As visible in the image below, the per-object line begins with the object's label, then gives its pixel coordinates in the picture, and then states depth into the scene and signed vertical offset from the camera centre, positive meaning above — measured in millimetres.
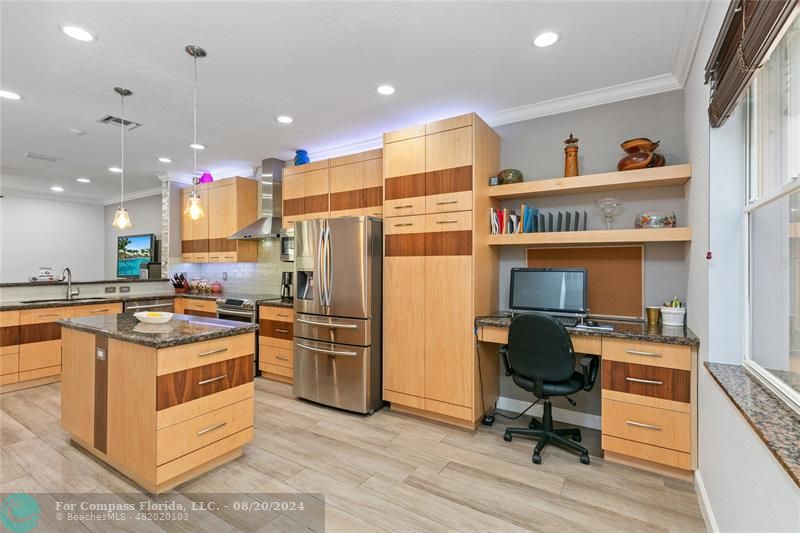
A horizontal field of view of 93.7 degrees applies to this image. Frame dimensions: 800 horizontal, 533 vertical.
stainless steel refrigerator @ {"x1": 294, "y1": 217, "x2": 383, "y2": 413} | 3422 -456
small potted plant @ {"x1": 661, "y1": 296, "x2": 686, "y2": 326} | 2660 -324
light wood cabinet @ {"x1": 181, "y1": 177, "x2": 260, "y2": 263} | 5266 +670
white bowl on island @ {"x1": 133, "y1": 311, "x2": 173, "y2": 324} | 2588 -358
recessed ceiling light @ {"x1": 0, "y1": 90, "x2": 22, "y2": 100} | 3180 +1459
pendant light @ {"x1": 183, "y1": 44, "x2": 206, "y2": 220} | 2600 +438
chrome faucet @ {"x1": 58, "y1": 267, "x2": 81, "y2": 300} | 4520 -312
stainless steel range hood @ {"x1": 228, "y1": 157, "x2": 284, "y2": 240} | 4906 +862
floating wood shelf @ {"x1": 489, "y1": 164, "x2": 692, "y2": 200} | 2609 +647
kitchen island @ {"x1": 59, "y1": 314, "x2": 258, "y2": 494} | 2158 -808
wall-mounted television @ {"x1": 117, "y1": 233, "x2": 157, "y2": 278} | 6867 +243
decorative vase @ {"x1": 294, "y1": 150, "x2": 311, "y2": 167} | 4699 +1371
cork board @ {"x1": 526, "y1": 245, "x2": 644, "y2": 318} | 3000 -62
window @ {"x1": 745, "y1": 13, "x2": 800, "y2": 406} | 1362 +212
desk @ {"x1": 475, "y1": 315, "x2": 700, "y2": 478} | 2299 -809
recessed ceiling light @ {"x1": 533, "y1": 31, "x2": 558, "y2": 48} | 2355 +1461
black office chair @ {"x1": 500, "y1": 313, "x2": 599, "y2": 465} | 2498 -648
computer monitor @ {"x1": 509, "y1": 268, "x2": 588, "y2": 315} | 2971 -188
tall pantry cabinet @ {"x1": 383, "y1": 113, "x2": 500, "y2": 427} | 3076 +16
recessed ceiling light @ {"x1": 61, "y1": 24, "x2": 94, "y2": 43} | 2305 +1458
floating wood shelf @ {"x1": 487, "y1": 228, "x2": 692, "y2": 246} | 2590 +234
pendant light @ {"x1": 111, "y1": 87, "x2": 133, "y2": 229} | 2995 +390
